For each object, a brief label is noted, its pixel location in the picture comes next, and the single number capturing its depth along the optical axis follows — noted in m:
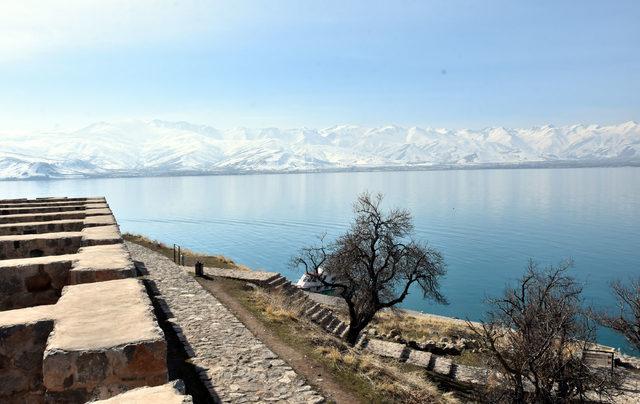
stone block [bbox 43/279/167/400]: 4.55
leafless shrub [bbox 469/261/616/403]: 16.97
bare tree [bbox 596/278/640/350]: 26.33
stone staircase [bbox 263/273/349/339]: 27.53
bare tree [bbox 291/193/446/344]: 26.56
